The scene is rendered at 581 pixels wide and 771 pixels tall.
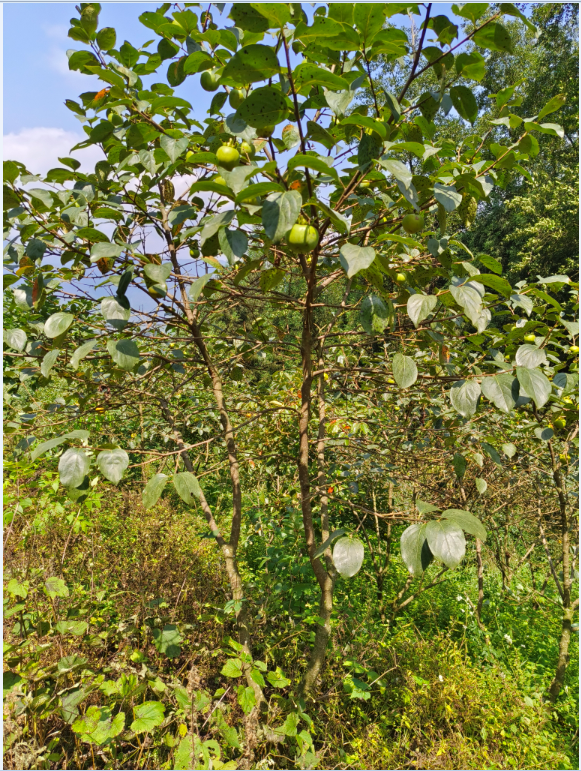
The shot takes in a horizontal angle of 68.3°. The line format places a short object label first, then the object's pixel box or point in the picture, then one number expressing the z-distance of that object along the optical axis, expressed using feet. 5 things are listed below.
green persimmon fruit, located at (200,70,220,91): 2.69
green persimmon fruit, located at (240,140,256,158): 2.67
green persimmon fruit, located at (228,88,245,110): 2.65
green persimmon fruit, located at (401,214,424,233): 2.74
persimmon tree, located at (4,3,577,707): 2.10
